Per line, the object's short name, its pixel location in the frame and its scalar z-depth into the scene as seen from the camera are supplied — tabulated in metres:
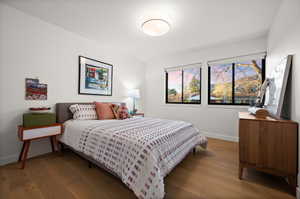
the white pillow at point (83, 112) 2.36
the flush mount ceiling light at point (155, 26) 1.97
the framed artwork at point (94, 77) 2.80
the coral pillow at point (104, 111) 2.55
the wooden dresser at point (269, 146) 1.28
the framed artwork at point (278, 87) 1.44
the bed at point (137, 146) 1.10
